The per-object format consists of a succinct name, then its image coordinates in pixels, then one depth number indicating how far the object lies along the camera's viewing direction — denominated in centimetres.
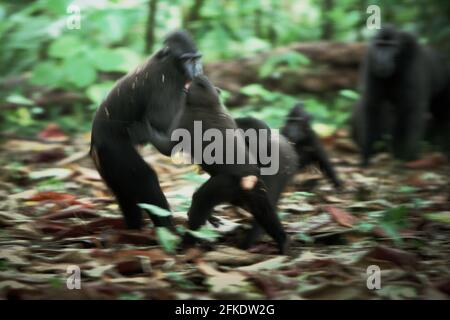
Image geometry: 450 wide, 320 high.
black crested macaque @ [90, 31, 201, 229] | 1043
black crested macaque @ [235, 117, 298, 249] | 972
